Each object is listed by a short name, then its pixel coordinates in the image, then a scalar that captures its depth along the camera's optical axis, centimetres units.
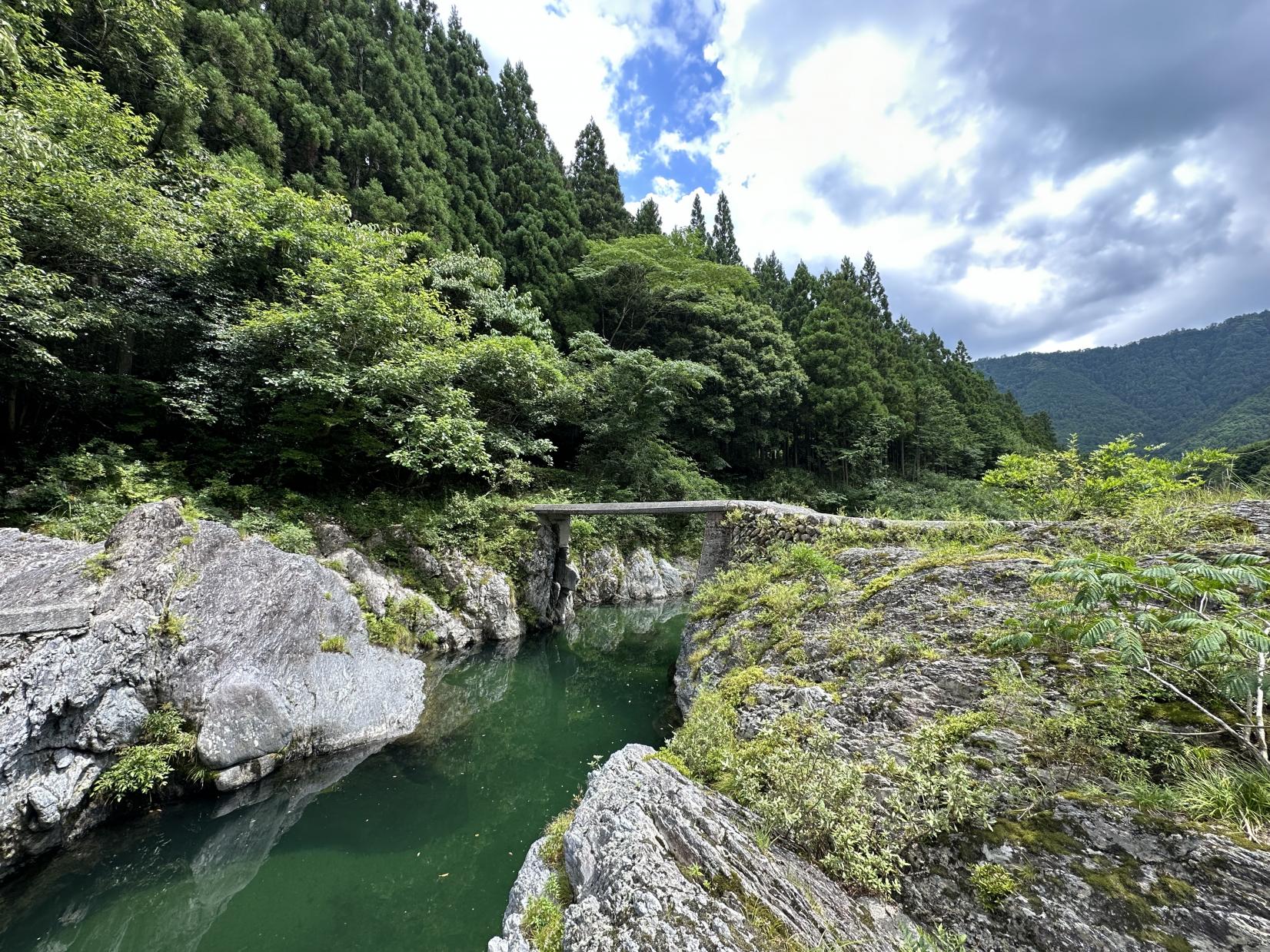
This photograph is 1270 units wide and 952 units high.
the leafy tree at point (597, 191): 3309
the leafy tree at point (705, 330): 2620
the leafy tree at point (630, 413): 2016
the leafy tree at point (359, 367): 1170
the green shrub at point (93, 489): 796
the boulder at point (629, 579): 1866
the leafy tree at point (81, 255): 833
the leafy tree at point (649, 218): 3453
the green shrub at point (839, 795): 314
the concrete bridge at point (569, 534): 1062
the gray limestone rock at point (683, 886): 266
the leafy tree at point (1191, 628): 250
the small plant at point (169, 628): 623
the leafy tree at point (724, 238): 3869
